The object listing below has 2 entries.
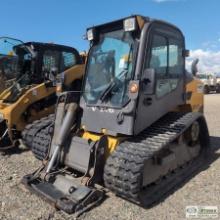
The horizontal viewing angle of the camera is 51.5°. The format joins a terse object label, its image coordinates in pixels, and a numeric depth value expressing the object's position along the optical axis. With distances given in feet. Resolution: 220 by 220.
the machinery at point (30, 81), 16.43
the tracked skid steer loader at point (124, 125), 9.69
